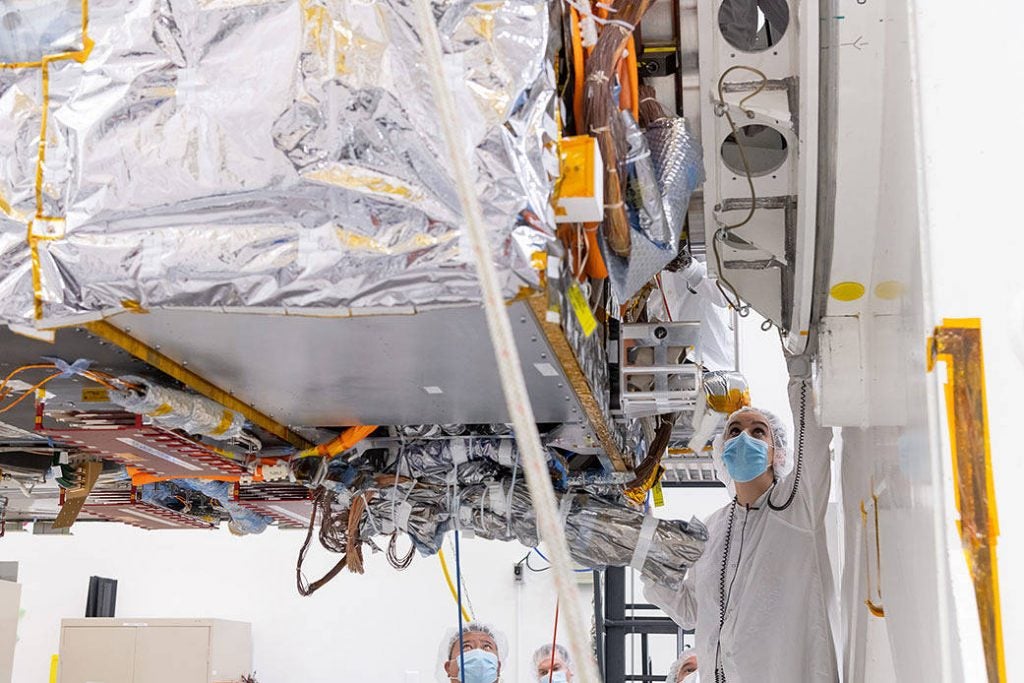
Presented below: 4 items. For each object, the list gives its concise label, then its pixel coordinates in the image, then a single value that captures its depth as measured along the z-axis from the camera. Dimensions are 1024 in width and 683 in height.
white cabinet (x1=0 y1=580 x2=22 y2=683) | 4.70
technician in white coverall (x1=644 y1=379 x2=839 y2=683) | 2.62
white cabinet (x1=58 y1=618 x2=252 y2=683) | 5.94
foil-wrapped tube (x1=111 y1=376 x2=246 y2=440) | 2.03
